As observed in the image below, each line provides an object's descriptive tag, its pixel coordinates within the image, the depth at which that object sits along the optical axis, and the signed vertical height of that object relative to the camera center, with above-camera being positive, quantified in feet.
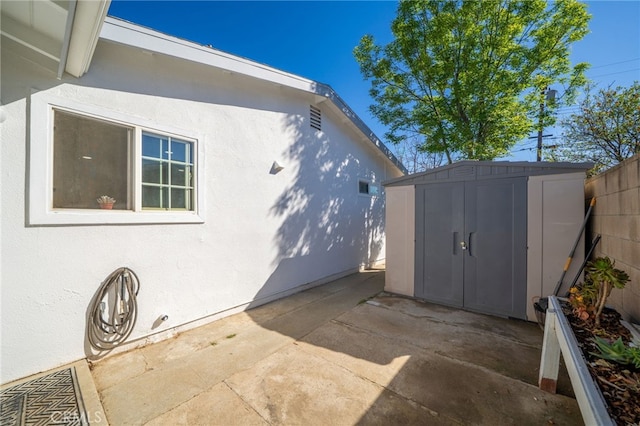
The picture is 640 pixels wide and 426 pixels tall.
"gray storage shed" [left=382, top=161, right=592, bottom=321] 12.32 -1.07
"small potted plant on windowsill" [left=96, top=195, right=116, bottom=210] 9.61 +0.42
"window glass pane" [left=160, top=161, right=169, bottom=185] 11.34 +1.91
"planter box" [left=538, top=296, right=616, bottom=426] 4.18 -3.33
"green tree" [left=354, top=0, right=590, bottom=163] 19.70 +12.85
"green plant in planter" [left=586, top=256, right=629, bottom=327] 6.95 -1.90
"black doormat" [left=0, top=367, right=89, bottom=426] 6.37 -5.44
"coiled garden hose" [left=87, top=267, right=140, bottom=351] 9.30 -3.90
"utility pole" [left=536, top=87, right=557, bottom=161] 20.89 +10.17
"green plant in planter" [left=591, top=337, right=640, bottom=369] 5.23 -3.11
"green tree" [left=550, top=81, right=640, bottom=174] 19.90 +7.87
